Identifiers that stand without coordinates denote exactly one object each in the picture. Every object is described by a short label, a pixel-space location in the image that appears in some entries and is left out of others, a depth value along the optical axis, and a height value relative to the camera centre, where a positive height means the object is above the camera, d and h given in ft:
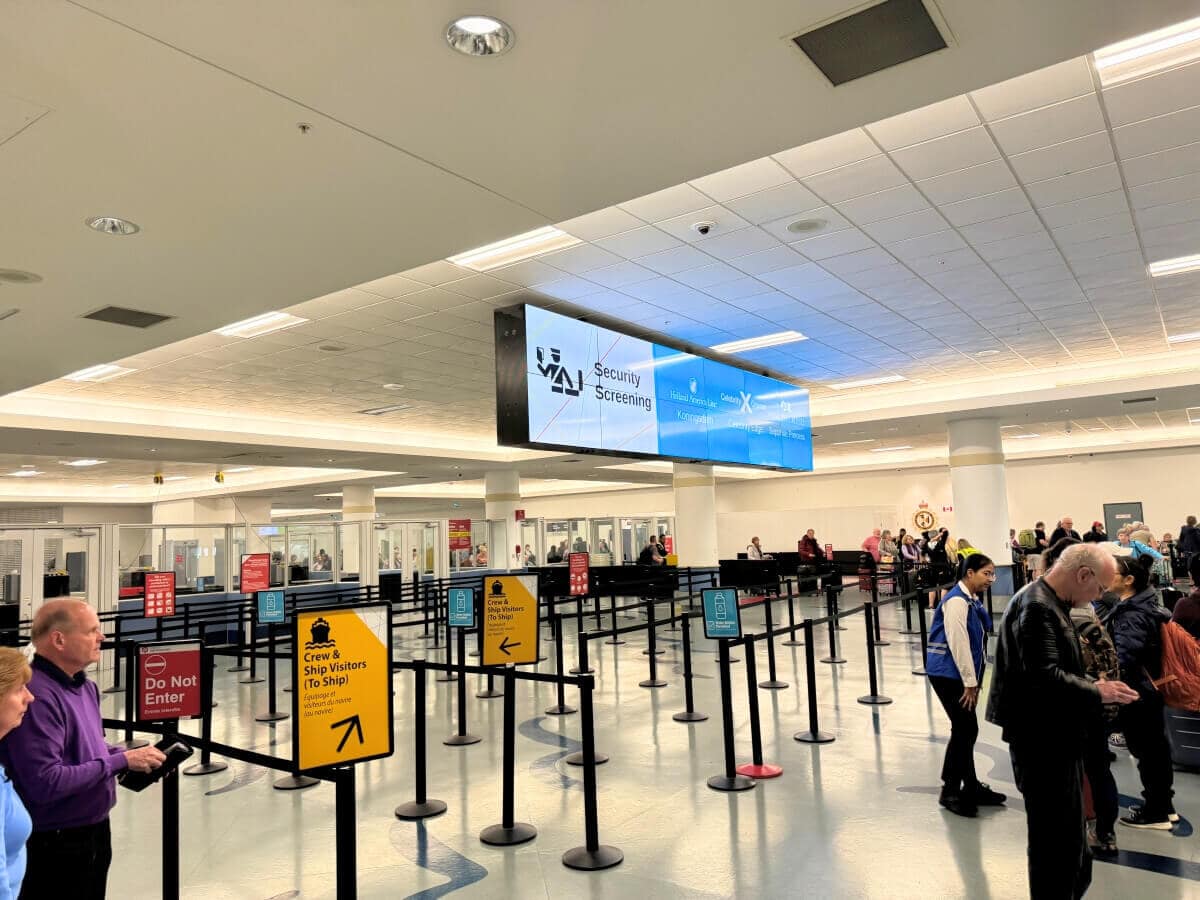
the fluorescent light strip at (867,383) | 46.88 +8.36
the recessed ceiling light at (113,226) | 14.70 +6.04
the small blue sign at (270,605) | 35.42 -2.73
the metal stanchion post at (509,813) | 15.63 -5.54
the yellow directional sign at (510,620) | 21.44 -2.29
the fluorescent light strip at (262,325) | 28.91 +8.08
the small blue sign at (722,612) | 22.88 -2.45
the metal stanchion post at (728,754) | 18.19 -5.29
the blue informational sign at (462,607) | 27.61 -2.45
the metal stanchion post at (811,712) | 21.67 -5.19
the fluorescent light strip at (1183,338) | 37.40 +8.23
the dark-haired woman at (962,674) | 16.19 -3.19
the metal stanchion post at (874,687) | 25.98 -5.45
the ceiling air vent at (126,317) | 20.00 +5.91
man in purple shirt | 8.64 -2.41
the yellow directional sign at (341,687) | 11.91 -2.26
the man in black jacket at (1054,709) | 10.21 -2.50
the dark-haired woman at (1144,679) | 15.08 -3.20
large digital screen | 26.35 +5.19
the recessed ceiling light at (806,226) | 22.38 +8.47
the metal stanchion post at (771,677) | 29.19 -5.64
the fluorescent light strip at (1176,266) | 26.63 +8.35
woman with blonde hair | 6.69 -2.08
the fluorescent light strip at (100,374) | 33.96 +7.63
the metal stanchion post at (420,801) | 17.11 -5.79
